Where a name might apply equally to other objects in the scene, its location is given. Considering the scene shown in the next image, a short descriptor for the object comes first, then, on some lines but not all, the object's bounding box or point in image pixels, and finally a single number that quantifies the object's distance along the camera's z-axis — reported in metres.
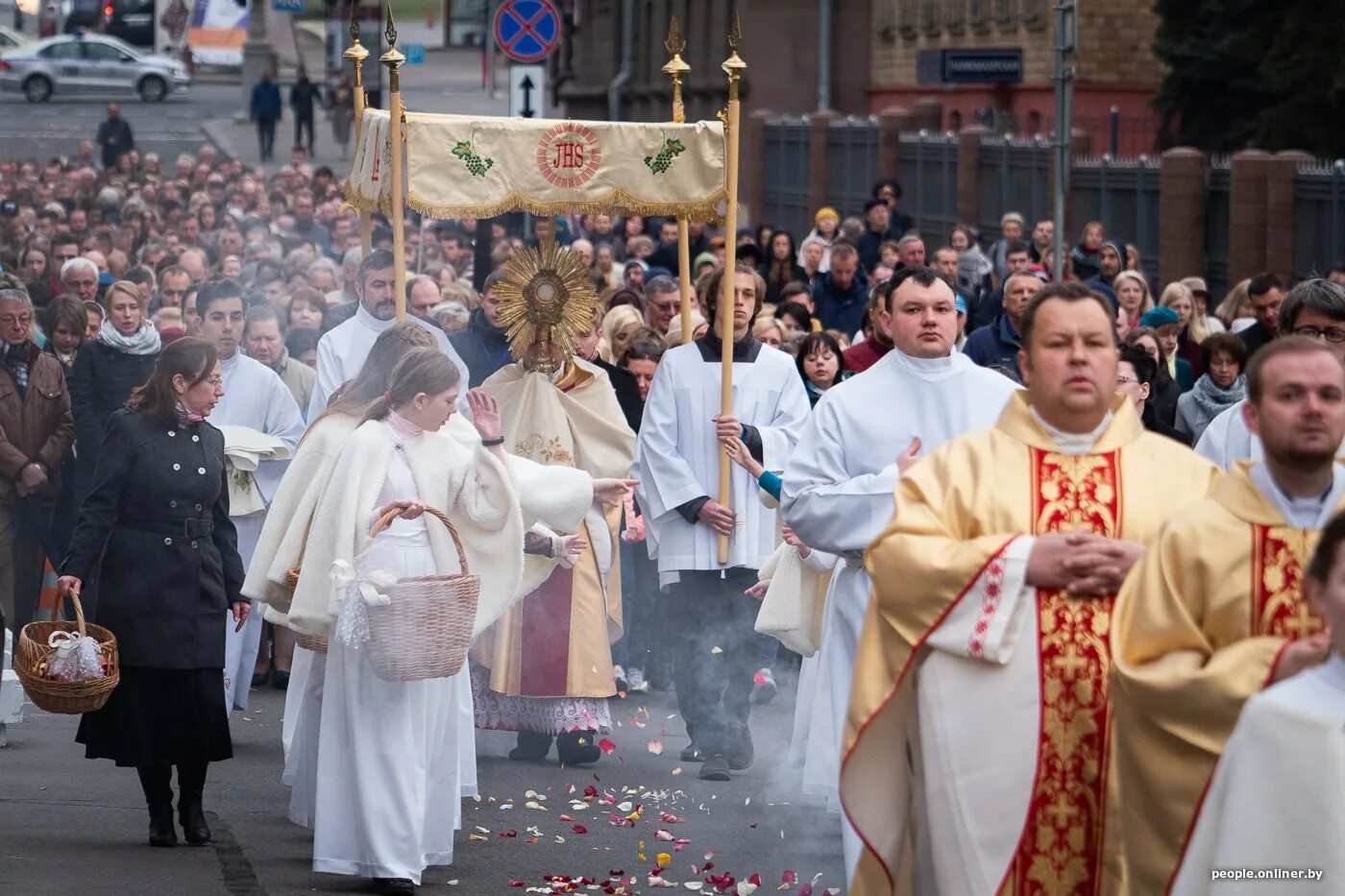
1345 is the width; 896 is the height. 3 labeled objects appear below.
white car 61.78
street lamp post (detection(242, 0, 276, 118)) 61.78
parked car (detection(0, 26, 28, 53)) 64.25
